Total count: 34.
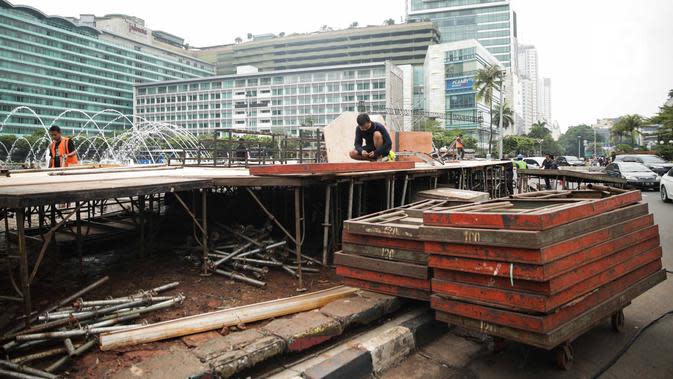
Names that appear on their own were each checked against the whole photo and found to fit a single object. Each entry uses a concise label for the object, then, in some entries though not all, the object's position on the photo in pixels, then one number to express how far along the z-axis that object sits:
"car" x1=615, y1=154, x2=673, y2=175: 25.56
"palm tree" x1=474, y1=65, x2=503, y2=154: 55.56
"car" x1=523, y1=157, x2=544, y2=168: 33.38
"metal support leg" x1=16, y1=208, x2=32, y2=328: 3.89
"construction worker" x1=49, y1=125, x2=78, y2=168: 10.38
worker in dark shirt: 7.94
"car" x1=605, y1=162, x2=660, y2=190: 20.72
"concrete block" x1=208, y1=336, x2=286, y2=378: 3.35
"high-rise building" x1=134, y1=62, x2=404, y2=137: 104.12
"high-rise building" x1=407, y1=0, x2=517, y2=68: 135.88
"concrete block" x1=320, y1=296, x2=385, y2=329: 4.42
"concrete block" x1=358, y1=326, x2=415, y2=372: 4.04
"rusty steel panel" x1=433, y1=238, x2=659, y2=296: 3.34
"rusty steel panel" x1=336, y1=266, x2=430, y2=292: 4.46
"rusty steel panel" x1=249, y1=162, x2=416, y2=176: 6.11
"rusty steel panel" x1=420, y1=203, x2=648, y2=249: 3.31
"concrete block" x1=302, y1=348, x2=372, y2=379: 3.57
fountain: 32.12
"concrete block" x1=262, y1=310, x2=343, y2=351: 3.91
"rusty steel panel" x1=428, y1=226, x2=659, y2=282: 3.30
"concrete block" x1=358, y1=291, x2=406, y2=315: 4.88
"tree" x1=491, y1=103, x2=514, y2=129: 79.25
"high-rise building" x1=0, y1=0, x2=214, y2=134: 94.19
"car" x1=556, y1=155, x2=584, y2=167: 42.76
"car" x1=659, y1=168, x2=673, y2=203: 15.72
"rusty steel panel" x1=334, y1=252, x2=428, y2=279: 4.43
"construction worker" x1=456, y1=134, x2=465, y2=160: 20.53
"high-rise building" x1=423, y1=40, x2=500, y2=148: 95.00
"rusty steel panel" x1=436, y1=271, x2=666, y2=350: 3.35
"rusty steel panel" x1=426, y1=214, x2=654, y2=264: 3.30
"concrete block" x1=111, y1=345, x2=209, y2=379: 3.27
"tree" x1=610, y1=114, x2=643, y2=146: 60.66
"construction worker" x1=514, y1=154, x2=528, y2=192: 20.76
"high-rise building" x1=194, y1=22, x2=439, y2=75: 126.56
